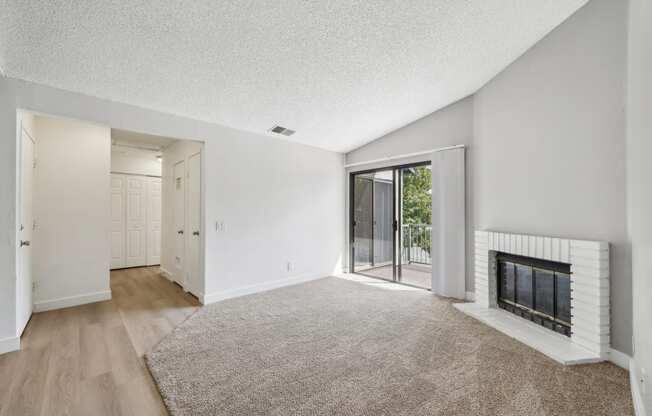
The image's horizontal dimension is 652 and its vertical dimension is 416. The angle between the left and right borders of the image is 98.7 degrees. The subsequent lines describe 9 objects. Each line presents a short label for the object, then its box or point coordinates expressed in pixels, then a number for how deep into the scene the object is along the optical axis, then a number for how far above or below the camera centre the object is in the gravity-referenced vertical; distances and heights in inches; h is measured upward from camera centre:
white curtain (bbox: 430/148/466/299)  151.9 -9.0
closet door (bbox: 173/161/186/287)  173.2 -7.3
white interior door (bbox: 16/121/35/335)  102.1 -9.5
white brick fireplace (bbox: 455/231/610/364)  89.4 -32.9
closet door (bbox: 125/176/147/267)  235.6 -11.3
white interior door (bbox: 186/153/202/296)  152.6 -9.6
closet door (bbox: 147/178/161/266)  245.9 -12.1
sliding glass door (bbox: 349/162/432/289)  182.4 -10.9
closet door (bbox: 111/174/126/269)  227.8 -10.4
